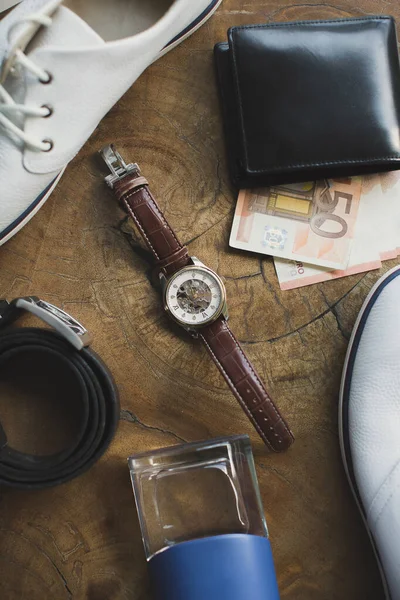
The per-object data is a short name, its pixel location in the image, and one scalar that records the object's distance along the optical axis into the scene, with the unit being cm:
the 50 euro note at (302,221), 108
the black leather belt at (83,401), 92
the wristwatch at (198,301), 102
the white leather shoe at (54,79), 93
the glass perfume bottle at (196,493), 102
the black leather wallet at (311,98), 101
